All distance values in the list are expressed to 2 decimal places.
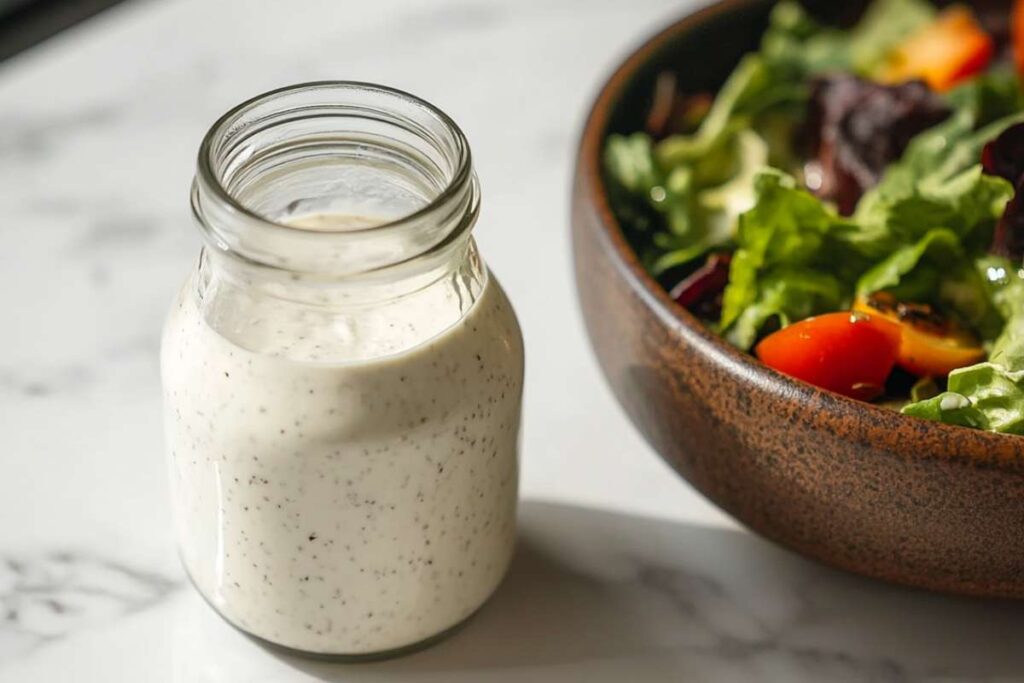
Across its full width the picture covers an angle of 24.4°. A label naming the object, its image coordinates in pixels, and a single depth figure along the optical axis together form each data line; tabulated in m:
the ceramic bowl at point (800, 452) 0.44
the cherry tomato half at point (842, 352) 0.47
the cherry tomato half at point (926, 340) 0.49
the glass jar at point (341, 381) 0.43
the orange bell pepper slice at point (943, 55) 0.59
